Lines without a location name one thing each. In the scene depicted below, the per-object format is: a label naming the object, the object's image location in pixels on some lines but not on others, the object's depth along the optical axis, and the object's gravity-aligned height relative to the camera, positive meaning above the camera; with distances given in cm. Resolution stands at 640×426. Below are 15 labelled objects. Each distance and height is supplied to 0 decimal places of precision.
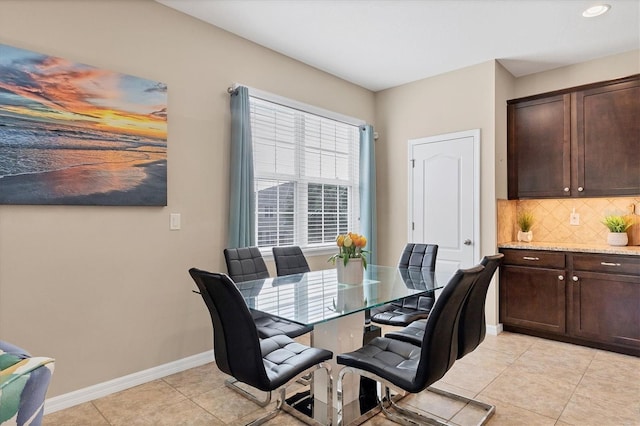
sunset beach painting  222 +54
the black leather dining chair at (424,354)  171 -74
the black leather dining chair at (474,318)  207 -59
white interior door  414 +24
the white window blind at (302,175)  369 +45
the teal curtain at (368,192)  464 +31
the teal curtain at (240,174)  322 +37
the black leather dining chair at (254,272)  266 -43
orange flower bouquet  259 -21
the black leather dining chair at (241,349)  169 -62
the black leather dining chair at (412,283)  293 -48
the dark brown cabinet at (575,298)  335 -79
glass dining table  203 -49
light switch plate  295 -4
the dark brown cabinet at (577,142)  358 +76
